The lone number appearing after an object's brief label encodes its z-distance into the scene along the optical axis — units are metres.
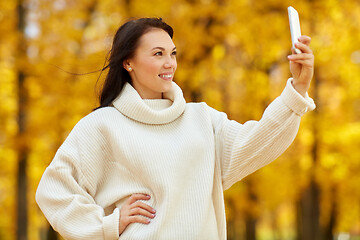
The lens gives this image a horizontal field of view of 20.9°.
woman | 4.58
